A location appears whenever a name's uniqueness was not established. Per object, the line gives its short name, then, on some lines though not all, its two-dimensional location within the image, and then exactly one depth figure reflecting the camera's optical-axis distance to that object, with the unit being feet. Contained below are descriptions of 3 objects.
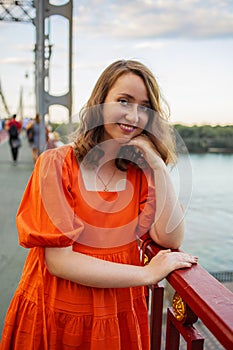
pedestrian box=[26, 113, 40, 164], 25.20
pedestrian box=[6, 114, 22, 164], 29.14
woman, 3.17
